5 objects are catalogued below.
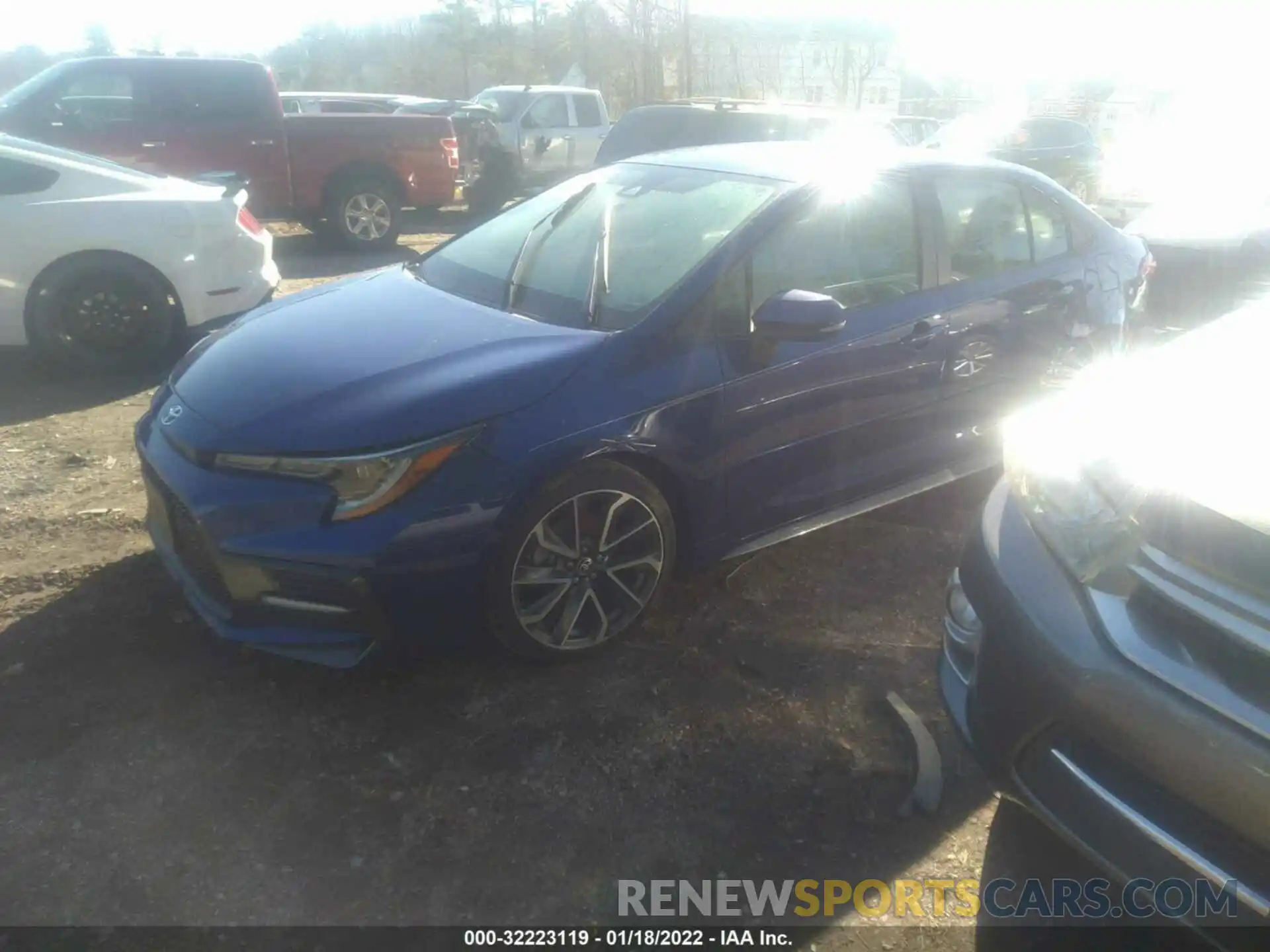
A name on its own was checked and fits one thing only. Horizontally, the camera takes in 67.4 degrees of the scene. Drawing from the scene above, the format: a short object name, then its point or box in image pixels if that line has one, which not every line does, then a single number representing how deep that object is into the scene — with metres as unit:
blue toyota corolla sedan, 2.71
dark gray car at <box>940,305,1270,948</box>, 1.69
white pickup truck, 14.60
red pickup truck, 8.95
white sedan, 5.46
